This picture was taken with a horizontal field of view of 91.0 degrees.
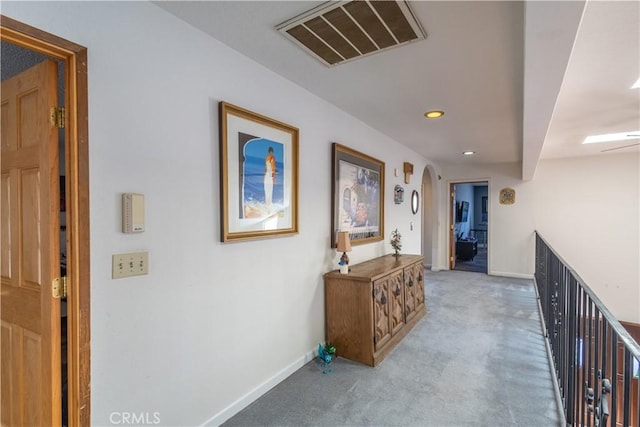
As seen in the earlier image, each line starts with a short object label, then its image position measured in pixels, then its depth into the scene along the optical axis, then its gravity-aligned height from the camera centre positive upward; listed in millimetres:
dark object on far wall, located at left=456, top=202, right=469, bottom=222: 9383 -97
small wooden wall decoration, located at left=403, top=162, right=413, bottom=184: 4734 +591
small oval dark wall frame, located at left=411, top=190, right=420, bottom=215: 5188 +136
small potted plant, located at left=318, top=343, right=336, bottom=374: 2572 -1219
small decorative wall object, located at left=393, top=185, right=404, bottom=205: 4426 +215
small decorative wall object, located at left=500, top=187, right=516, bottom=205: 6113 +244
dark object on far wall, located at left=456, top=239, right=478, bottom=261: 8109 -1044
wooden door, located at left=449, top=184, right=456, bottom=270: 6852 -354
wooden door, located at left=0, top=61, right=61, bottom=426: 1342 -179
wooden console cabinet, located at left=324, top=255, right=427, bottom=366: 2604 -893
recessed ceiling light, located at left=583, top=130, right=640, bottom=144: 3841 +921
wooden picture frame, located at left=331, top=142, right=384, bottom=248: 2967 +148
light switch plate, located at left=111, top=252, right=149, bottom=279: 1398 -244
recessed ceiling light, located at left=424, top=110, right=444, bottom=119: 3055 +945
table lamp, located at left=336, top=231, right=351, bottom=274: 2801 -333
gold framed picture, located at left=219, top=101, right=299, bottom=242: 1887 +234
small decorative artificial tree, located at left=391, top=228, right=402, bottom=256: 3838 -413
